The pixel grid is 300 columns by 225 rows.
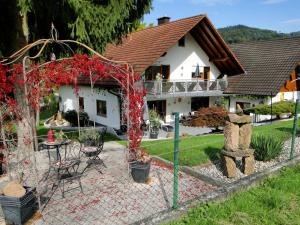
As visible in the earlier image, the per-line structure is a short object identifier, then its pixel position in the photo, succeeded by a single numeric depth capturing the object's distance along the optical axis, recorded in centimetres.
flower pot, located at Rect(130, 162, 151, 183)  709
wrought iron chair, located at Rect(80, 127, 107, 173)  857
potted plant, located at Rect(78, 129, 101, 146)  982
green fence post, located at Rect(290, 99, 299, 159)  779
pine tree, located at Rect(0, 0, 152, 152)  887
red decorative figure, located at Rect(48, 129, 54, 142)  902
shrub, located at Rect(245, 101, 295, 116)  2020
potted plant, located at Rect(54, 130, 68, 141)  948
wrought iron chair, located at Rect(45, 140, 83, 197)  664
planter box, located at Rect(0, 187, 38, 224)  517
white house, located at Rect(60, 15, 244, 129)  1833
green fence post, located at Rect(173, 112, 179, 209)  519
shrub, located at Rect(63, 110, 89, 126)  2095
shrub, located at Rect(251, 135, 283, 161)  845
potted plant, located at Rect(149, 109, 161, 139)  1580
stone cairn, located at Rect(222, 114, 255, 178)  717
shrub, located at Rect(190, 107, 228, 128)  1846
